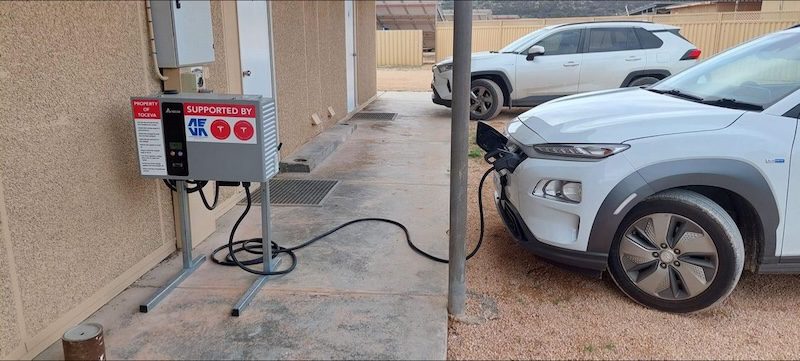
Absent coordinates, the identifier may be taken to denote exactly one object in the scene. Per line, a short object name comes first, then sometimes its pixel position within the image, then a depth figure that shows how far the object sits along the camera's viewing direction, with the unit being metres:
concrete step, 6.34
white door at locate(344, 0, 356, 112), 10.55
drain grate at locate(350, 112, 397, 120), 10.80
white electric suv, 3.05
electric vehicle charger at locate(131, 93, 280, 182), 3.14
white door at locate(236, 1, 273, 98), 5.41
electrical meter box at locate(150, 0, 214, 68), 3.58
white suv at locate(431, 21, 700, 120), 10.08
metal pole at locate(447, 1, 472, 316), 2.80
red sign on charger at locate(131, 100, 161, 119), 3.18
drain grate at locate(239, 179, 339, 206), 5.26
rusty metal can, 2.45
